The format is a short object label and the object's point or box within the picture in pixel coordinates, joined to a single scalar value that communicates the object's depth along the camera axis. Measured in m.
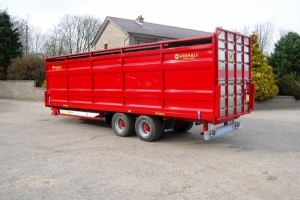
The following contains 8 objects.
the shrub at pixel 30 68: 24.21
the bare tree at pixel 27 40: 43.25
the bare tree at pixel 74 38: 40.62
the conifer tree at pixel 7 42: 26.48
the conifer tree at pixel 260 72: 17.03
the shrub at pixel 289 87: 19.66
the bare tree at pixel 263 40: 50.76
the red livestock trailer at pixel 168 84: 7.31
